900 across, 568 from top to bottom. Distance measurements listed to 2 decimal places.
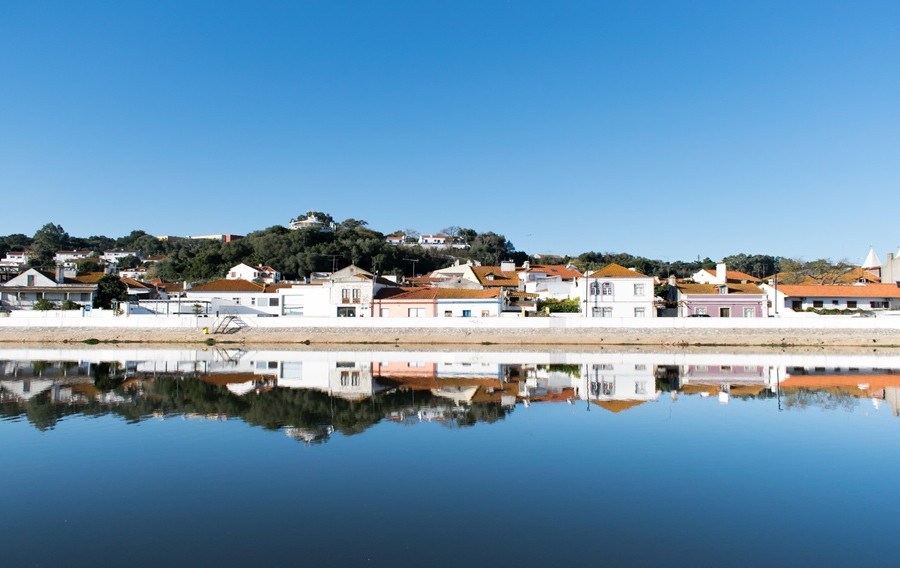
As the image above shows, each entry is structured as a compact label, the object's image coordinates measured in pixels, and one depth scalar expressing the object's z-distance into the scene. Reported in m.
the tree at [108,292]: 59.28
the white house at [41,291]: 59.38
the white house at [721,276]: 62.25
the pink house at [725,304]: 51.84
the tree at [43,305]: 54.75
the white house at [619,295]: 51.75
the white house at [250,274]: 87.69
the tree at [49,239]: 149.54
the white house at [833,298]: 53.78
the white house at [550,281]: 66.81
